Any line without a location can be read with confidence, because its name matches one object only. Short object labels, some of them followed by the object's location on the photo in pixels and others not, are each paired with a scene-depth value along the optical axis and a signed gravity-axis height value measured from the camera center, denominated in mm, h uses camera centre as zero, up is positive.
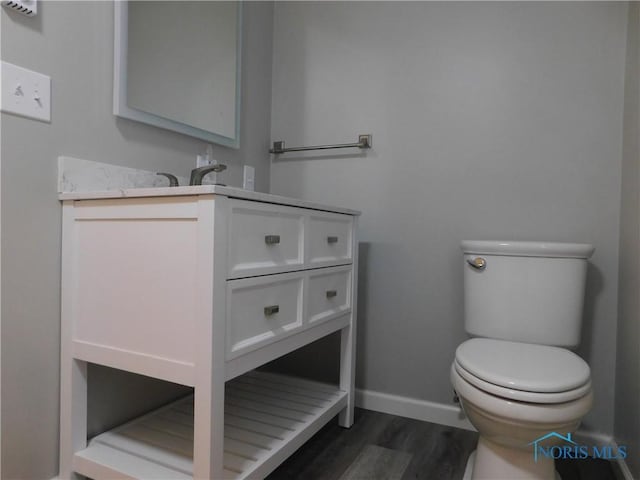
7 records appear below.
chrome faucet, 1261 +187
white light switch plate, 996 +336
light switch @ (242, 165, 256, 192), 1908 +253
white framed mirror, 1312 +601
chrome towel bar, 1846 +408
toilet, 1057 -347
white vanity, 947 -200
